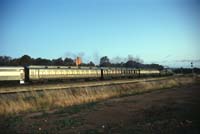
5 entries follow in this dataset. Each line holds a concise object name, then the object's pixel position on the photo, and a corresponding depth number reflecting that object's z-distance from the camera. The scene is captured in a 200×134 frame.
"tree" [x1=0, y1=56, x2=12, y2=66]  88.54
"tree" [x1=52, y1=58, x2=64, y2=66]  108.71
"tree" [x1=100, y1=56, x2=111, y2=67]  150.15
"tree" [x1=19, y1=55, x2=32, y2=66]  90.09
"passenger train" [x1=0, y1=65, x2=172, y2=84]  40.38
